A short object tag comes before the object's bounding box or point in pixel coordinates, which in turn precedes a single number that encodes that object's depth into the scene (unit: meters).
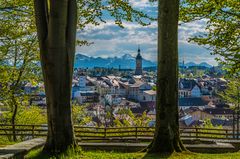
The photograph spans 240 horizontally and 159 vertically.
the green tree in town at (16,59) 19.94
